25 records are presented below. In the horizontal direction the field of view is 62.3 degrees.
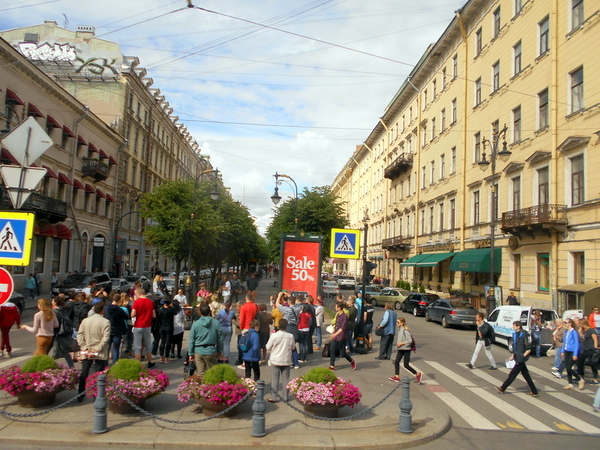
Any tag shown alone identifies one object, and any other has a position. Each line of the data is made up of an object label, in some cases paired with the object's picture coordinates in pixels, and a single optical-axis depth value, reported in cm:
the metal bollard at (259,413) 680
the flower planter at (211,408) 744
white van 1603
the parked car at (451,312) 2262
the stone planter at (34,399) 759
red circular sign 663
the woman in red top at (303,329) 1270
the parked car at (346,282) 5003
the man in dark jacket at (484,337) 1260
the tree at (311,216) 4662
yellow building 2098
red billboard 1616
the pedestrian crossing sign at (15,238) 677
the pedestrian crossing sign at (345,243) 1558
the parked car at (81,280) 2695
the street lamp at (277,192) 2679
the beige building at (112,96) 4281
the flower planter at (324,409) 762
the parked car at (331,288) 3878
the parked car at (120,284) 3127
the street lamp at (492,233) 2288
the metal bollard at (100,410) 676
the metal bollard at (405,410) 710
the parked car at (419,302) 2841
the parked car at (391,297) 3244
